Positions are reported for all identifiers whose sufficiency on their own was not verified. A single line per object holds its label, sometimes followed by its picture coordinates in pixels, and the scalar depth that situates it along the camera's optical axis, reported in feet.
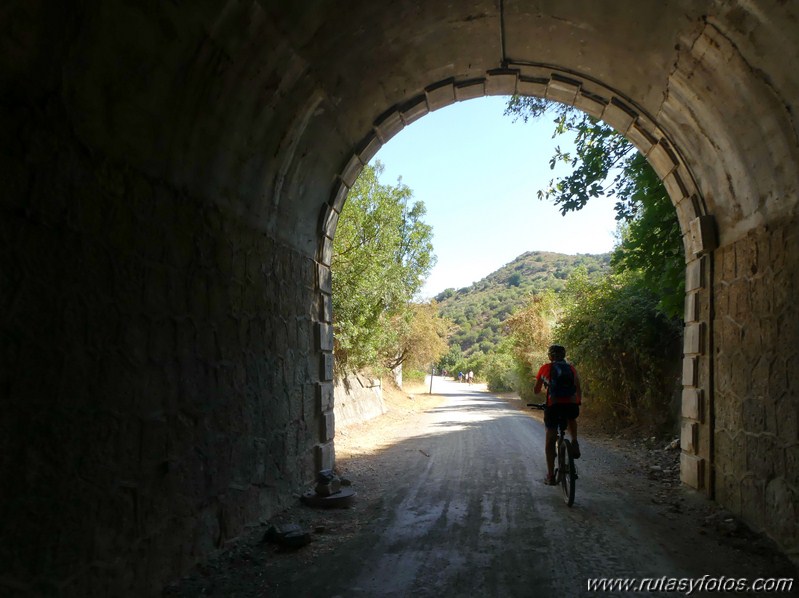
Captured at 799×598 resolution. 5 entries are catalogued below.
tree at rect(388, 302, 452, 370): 84.94
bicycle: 19.34
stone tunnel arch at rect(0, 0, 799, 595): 9.50
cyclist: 20.92
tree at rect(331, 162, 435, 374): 45.57
